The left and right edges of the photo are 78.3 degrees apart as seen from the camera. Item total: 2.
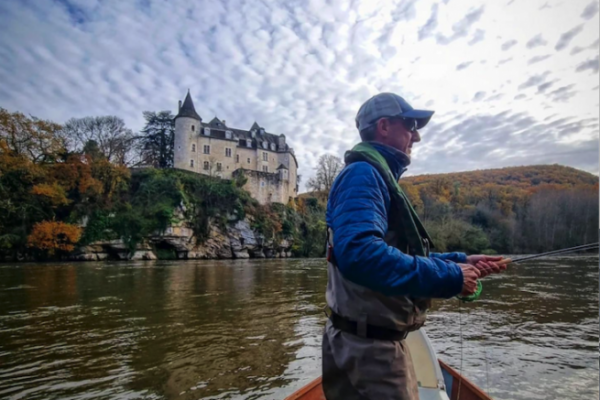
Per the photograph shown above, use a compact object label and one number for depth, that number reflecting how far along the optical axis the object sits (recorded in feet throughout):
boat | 10.28
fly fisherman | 4.69
